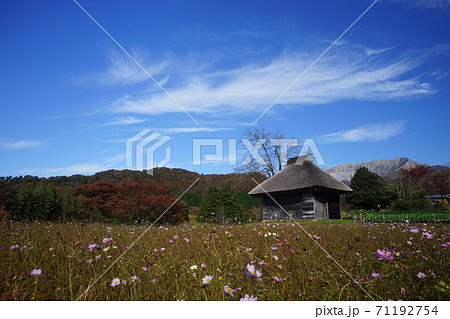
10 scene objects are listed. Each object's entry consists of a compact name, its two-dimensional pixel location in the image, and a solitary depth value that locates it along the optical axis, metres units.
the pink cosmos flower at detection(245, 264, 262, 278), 1.98
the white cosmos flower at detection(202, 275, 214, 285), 2.04
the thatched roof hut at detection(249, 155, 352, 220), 18.39
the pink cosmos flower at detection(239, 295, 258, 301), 1.89
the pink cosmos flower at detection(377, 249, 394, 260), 2.36
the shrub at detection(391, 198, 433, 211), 21.55
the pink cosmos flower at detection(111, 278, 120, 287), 2.38
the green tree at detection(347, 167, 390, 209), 30.31
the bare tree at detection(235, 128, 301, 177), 24.45
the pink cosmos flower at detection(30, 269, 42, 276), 2.22
